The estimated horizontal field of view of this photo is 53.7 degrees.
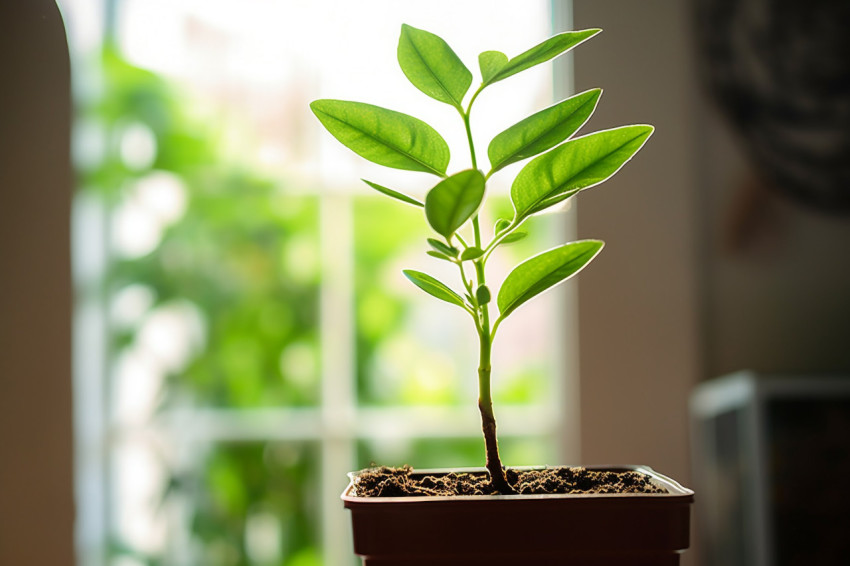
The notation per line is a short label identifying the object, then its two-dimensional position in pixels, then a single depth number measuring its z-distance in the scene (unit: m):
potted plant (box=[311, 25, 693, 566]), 0.48
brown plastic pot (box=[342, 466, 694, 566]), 0.48
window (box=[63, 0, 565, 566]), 2.32
